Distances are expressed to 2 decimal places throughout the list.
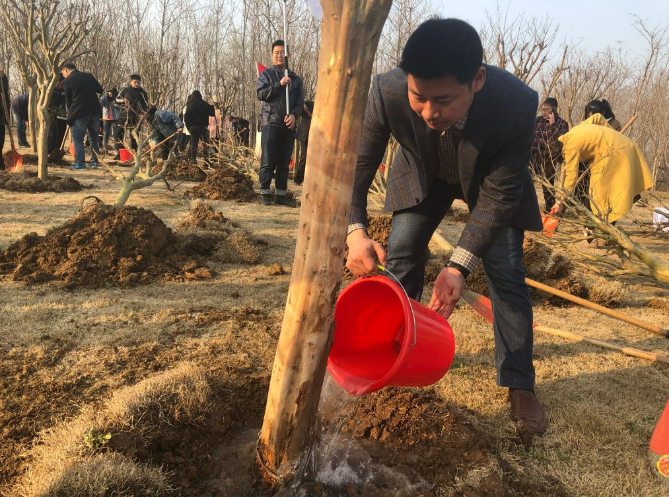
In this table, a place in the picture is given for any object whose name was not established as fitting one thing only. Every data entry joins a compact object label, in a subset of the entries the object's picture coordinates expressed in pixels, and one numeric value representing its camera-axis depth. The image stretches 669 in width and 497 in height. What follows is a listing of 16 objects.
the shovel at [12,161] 8.97
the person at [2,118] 8.49
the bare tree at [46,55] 7.32
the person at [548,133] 7.13
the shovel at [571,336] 3.22
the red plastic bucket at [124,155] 12.30
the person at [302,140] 10.36
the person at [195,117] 11.52
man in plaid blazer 1.66
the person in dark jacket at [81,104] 9.47
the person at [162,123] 10.62
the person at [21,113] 13.39
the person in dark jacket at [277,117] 7.32
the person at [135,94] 11.19
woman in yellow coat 5.83
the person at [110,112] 12.62
